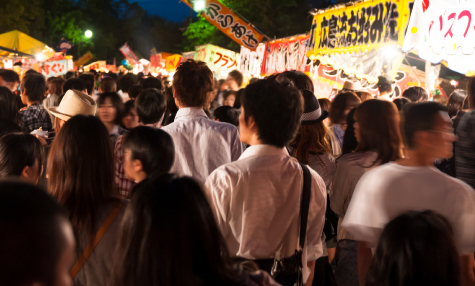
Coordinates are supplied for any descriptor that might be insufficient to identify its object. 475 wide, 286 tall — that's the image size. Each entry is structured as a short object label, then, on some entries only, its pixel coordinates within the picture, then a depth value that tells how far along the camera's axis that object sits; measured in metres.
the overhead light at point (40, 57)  18.42
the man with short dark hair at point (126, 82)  8.81
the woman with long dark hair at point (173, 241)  1.37
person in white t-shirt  2.28
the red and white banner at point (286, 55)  13.02
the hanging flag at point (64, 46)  26.16
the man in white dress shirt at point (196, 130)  3.47
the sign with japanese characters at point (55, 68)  16.80
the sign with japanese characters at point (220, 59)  18.84
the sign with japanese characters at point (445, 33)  6.09
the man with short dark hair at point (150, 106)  4.74
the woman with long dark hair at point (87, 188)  2.06
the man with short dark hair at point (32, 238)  0.94
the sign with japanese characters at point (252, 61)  15.99
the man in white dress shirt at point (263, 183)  2.32
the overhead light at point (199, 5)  12.90
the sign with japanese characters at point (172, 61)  27.62
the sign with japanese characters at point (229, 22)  13.29
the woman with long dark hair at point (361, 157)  3.32
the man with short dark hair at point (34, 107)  5.55
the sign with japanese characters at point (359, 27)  7.93
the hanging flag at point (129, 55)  32.78
